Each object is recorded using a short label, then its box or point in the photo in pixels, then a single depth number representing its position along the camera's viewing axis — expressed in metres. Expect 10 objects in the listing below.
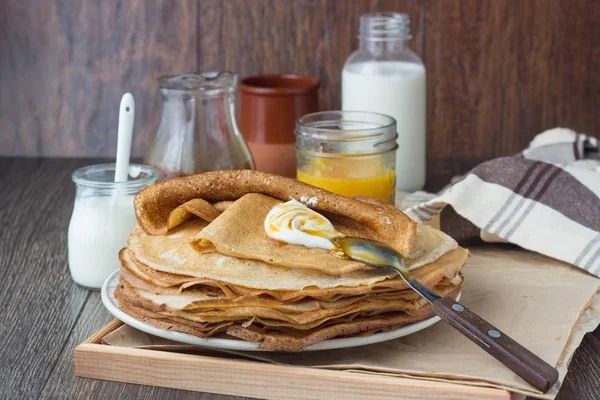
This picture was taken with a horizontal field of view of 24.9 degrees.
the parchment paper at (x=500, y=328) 0.88
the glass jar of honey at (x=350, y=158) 1.09
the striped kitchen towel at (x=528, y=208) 1.07
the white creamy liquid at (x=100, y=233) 1.03
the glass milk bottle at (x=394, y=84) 1.27
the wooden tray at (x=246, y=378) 0.86
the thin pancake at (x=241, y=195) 0.95
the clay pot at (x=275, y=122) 1.25
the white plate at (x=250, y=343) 0.88
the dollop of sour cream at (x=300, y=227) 0.91
